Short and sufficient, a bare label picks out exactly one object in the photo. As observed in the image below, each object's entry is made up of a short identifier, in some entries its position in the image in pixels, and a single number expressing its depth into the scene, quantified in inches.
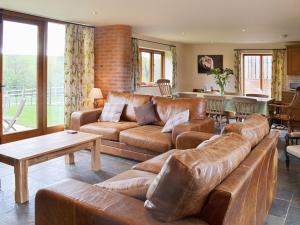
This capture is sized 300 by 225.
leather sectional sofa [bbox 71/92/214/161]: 153.5
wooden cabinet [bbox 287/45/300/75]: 335.6
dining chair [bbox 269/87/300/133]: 227.8
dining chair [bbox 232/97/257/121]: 229.8
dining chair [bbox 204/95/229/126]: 245.6
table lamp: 241.5
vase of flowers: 259.9
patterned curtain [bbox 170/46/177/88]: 365.4
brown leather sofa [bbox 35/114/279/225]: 53.4
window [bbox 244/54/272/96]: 370.3
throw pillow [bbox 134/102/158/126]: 183.3
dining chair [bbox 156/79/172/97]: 294.7
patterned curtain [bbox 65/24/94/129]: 237.6
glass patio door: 202.7
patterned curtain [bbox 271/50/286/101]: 352.8
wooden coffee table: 111.7
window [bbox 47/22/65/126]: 230.4
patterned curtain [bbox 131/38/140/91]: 290.4
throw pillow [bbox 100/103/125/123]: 191.8
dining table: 228.1
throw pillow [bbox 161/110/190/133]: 161.9
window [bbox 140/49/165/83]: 329.4
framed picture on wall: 386.6
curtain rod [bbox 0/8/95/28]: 194.2
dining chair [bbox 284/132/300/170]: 135.0
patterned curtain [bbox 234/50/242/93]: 372.8
